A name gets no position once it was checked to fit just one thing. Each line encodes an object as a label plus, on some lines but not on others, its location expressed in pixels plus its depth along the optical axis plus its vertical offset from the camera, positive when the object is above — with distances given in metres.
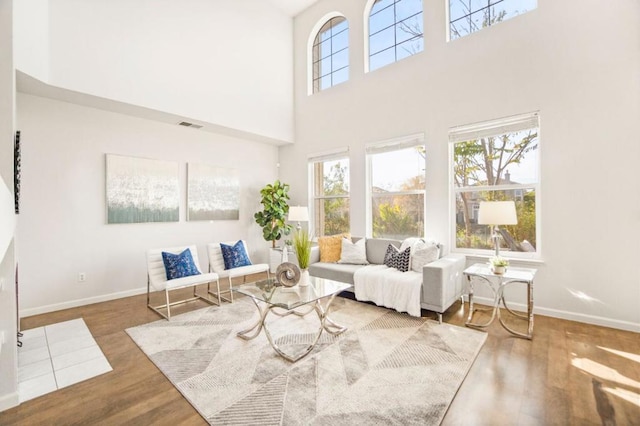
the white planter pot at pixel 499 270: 3.04 -0.61
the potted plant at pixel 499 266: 3.05 -0.58
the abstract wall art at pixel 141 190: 4.23 +0.37
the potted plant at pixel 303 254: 3.13 -0.44
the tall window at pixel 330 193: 5.47 +0.36
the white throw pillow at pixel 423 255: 3.63 -0.55
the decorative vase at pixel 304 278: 3.07 -0.69
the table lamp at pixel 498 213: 3.03 -0.03
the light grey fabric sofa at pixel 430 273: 3.18 -0.78
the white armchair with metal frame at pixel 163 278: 3.52 -0.81
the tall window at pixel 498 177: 3.58 +0.43
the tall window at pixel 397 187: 4.50 +0.39
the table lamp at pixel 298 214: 5.27 -0.03
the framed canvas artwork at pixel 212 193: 5.07 +0.37
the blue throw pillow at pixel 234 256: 4.28 -0.63
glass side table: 2.90 -0.71
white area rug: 1.86 -1.23
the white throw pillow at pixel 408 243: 3.97 -0.43
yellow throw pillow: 4.55 -0.56
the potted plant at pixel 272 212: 5.69 +0.01
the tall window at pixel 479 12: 3.76 +2.63
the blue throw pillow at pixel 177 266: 3.71 -0.66
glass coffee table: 2.57 -0.78
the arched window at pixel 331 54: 5.54 +3.06
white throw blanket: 3.34 -0.91
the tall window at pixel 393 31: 4.55 +2.91
